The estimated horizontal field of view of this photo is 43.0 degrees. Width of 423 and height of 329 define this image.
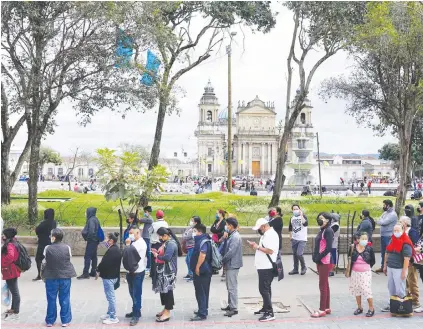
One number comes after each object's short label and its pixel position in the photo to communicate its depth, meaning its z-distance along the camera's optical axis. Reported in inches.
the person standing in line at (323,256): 300.2
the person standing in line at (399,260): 298.8
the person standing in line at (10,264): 292.7
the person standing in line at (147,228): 397.4
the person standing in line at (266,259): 292.5
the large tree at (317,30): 676.7
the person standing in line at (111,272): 289.7
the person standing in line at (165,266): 289.4
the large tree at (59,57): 539.2
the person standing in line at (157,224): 376.8
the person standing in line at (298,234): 414.6
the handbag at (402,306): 301.1
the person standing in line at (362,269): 301.4
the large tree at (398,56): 611.8
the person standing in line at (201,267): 292.5
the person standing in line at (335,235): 361.9
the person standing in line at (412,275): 315.9
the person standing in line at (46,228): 378.9
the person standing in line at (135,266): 289.7
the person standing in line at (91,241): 395.9
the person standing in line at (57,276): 282.4
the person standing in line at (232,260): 300.7
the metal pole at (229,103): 981.2
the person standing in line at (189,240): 388.5
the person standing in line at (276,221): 395.9
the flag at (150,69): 631.2
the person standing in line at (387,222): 402.6
